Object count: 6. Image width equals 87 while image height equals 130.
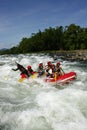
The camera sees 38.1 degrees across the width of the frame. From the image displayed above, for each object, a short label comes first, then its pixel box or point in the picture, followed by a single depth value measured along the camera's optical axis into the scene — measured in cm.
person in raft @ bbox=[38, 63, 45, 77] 959
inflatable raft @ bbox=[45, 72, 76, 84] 889
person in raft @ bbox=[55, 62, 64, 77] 922
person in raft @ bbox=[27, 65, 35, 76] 998
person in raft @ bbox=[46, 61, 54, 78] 928
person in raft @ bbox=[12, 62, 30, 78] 1007
